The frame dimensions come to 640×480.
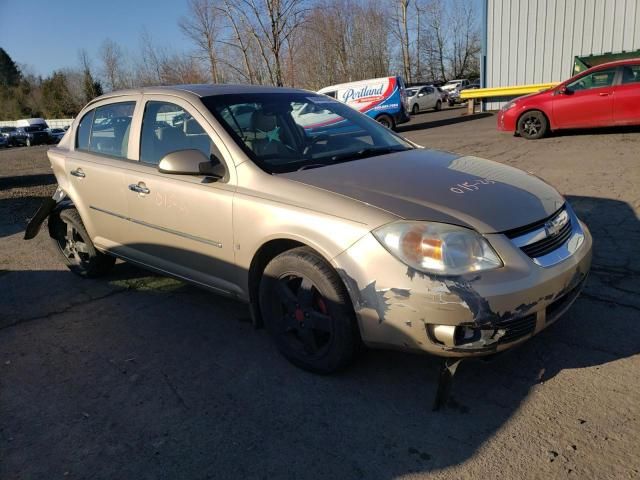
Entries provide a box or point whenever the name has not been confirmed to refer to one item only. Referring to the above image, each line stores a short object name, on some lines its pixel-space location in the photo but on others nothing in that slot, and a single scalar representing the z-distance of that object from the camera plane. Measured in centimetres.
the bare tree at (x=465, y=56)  5734
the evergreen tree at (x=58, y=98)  6012
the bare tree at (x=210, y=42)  2658
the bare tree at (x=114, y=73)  4709
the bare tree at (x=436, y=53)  5531
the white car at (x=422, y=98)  3030
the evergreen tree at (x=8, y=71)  7525
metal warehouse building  1733
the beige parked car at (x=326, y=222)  240
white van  1781
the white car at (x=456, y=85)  3944
